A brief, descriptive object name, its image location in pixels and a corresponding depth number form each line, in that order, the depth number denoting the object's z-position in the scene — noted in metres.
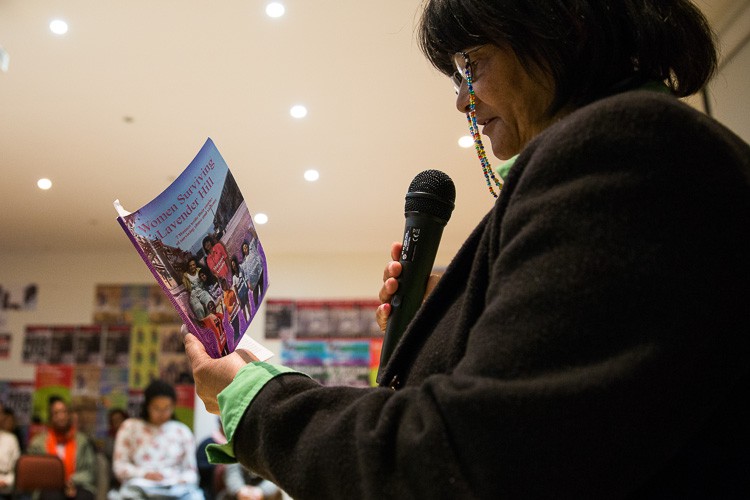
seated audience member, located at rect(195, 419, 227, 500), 6.24
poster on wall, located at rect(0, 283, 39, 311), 8.49
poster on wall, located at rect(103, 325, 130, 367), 8.28
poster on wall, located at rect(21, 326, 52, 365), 8.33
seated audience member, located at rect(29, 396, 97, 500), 6.39
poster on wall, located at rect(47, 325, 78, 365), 8.30
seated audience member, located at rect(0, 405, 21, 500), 6.43
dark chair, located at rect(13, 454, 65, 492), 5.98
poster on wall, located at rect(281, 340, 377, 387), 8.00
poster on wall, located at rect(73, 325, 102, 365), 8.30
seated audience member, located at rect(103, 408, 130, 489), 7.74
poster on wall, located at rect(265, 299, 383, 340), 8.13
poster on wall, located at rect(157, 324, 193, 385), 8.13
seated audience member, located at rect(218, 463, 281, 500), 5.48
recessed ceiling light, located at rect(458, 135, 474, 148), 5.25
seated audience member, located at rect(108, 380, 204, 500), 5.52
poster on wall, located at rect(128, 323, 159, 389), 8.20
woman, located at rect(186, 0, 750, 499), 0.52
